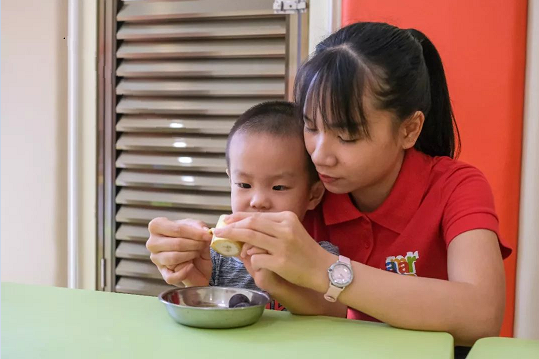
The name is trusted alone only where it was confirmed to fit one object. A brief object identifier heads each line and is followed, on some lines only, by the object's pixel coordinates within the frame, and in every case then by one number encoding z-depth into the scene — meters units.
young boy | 1.32
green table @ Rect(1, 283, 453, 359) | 0.85
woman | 1.00
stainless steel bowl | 0.94
